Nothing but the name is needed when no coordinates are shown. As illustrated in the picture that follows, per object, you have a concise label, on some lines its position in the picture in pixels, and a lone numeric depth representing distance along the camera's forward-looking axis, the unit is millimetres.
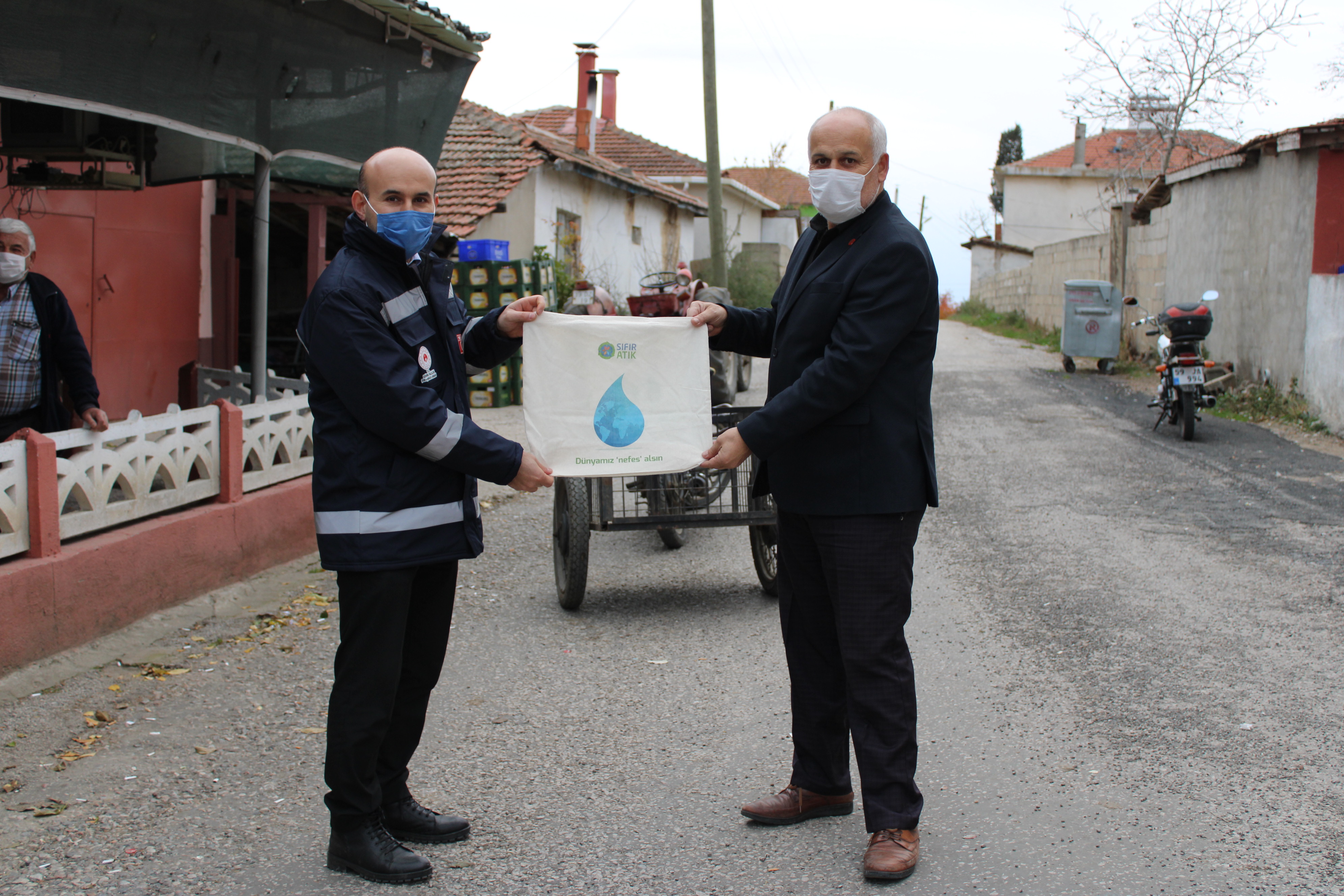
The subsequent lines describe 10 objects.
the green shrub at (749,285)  26484
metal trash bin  18484
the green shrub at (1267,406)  12547
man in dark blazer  3184
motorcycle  11711
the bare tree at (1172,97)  23531
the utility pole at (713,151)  18938
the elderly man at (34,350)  5426
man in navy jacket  3068
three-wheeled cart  5984
